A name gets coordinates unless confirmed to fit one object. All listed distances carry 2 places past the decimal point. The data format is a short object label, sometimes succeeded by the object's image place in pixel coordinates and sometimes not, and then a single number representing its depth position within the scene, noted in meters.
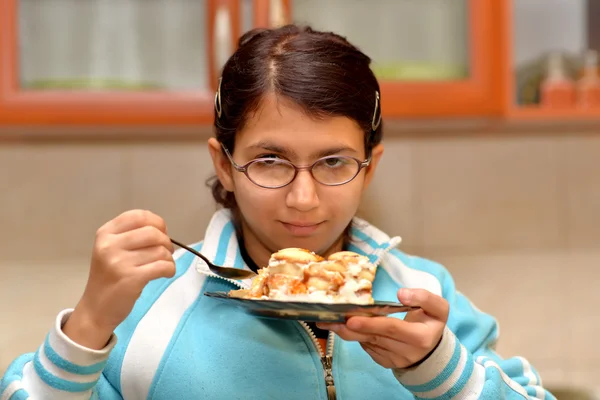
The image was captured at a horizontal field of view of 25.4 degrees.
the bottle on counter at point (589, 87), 1.70
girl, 1.14
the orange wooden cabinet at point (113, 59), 1.57
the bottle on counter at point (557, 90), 1.69
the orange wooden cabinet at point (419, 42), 1.59
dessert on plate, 1.12
